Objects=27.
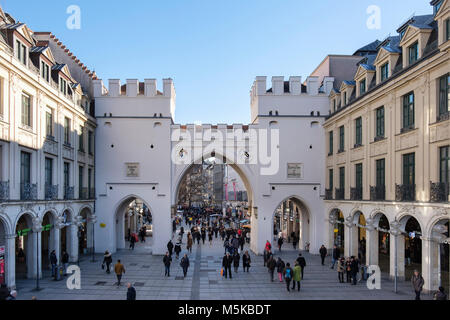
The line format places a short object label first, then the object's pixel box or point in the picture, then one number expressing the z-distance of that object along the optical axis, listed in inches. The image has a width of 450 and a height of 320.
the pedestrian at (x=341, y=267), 761.0
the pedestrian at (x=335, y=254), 913.1
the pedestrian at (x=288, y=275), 686.5
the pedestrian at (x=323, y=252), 929.1
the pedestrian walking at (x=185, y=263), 796.0
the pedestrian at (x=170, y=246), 997.8
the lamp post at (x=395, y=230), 703.1
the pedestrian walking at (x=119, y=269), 714.2
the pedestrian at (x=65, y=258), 853.8
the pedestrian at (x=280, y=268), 754.7
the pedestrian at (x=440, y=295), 491.2
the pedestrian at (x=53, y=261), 780.9
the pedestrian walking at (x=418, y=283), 584.4
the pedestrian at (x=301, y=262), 768.2
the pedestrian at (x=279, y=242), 1164.0
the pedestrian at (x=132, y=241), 1192.8
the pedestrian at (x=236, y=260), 844.0
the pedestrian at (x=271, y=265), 757.9
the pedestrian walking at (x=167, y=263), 806.8
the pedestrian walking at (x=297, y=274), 681.0
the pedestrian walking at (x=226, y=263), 806.5
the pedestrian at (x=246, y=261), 866.1
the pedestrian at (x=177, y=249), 976.3
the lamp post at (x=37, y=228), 742.5
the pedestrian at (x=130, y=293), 502.6
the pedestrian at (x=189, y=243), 1083.9
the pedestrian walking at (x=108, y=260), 831.7
